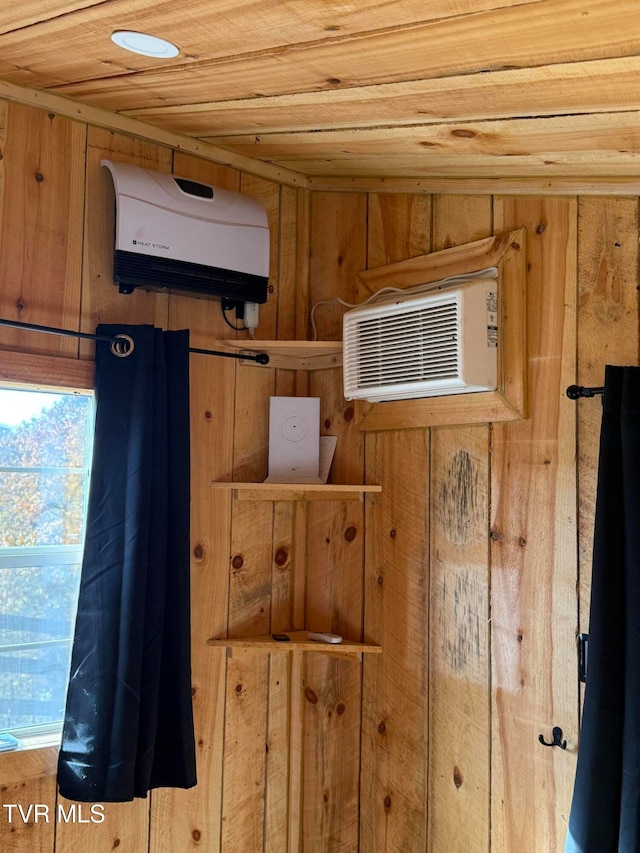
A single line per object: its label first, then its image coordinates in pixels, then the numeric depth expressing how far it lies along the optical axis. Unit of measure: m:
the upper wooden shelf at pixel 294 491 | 2.08
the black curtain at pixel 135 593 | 1.84
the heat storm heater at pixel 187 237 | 1.95
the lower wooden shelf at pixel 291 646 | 2.10
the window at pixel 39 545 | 1.92
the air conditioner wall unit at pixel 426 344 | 1.89
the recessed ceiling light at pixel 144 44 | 1.43
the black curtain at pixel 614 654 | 1.62
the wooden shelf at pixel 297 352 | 2.14
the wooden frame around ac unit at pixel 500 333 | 1.94
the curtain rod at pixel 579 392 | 1.81
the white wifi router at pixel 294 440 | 2.25
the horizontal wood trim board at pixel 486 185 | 1.85
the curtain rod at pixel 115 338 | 1.79
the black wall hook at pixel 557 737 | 1.83
